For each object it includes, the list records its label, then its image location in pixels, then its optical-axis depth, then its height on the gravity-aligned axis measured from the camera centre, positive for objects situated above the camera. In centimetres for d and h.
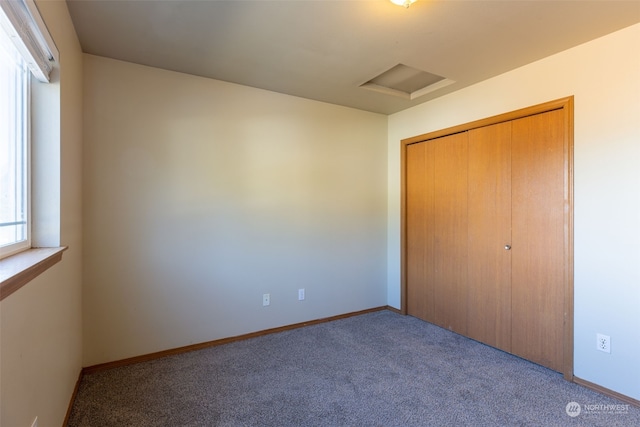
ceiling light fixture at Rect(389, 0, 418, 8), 168 +114
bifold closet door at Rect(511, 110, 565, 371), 232 -22
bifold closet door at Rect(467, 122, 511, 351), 267 -22
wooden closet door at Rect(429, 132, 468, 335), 302 -21
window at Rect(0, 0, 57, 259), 124 +51
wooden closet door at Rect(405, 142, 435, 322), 336 -21
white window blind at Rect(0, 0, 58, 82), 117 +75
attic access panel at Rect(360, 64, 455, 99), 276 +124
